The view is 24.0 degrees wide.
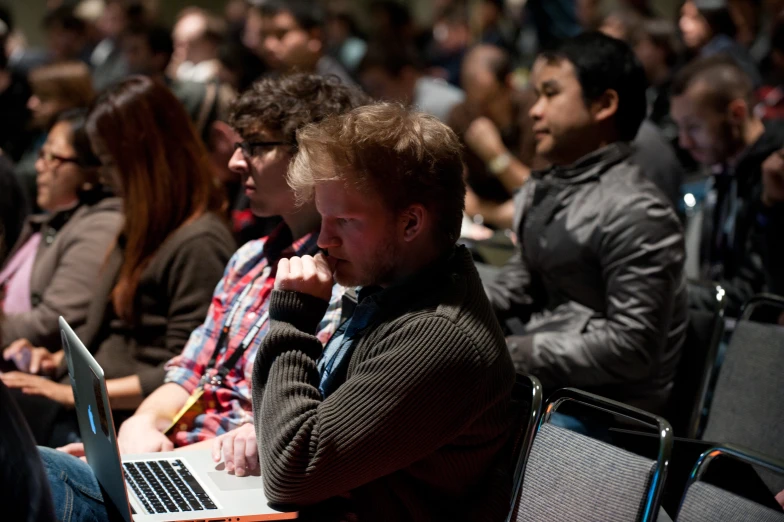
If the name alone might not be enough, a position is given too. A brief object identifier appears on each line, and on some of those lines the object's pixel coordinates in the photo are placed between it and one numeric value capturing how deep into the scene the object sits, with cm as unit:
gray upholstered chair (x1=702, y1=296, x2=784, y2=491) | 473
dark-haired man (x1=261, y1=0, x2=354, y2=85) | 1111
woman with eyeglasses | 610
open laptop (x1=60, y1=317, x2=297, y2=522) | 339
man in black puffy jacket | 497
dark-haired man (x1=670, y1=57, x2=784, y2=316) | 711
